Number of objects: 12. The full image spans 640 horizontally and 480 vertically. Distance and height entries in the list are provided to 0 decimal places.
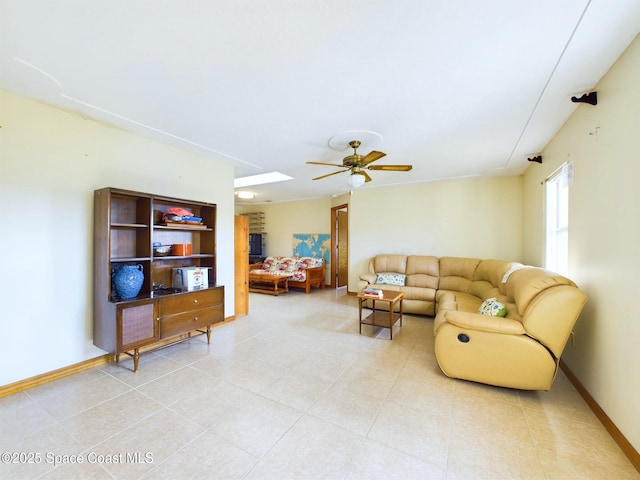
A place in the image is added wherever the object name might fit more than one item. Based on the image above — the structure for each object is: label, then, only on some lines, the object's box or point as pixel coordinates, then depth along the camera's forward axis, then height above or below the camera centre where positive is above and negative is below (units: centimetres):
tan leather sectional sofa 208 -81
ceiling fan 299 +88
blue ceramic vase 251 -40
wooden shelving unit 246 -34
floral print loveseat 656 -78
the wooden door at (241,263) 438 -40
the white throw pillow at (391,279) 492 -74
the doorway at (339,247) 716 -19
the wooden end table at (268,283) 620 -111
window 278 +24
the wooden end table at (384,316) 348 -111
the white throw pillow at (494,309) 266 -71
